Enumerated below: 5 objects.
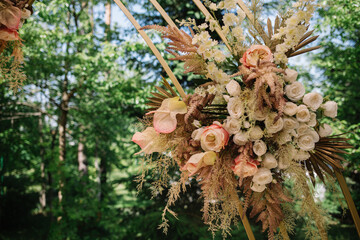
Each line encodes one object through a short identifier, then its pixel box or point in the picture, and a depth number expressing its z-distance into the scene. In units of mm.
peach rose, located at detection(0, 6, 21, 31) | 1230
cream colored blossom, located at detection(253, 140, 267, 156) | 1077
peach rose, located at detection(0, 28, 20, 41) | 1280
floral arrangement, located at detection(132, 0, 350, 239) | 1073
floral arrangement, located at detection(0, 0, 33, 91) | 1235
